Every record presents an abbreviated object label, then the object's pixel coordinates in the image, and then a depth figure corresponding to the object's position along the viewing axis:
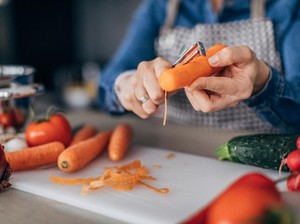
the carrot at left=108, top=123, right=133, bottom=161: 0.96
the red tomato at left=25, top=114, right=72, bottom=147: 0.97
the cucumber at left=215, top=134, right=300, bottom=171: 0.84
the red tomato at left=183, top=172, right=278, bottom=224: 0.55
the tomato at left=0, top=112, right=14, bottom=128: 1.08
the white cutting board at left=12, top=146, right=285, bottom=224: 0.69
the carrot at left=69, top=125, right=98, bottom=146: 1.03
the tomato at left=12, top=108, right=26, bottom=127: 1.10
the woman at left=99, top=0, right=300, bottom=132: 0.83
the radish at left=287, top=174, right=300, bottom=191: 0.71
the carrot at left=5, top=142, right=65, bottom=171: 0.87
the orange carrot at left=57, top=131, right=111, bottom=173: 0.86
